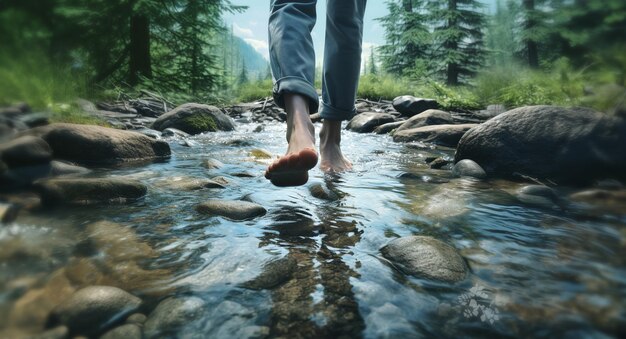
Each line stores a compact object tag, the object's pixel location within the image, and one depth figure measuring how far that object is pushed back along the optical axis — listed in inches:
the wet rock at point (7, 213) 38.1
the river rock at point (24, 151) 39.1
